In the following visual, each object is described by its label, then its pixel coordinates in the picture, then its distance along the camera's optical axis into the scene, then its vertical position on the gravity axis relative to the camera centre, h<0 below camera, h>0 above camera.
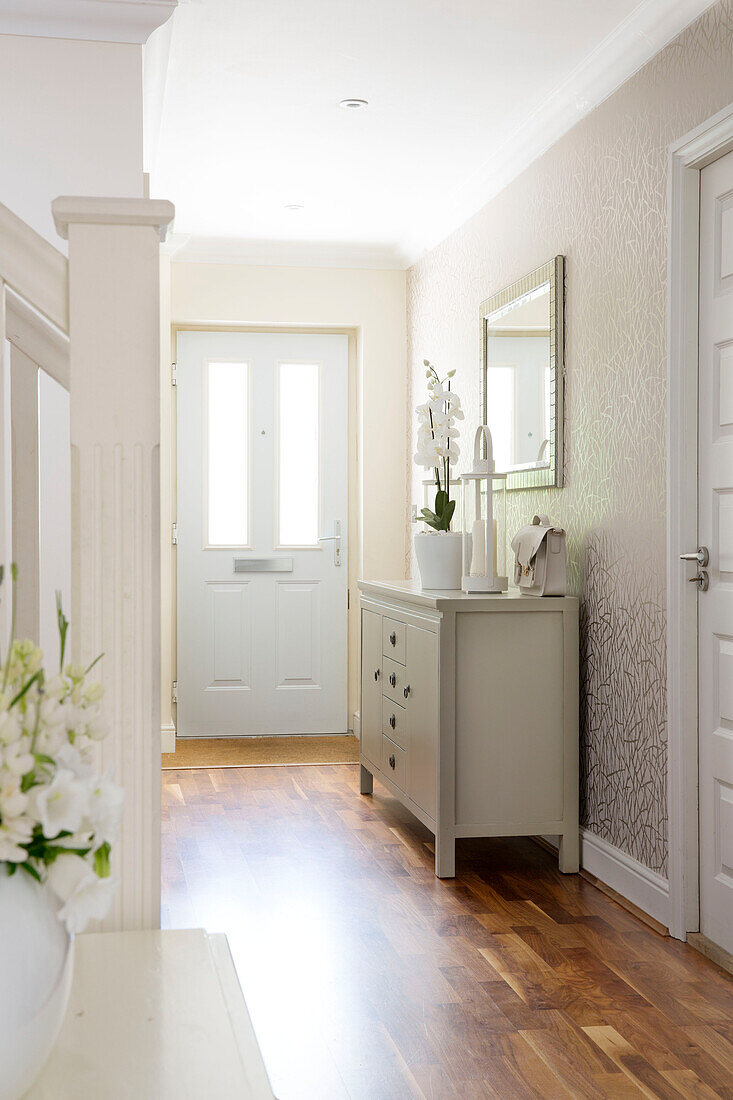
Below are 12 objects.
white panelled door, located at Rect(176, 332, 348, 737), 5.69 -0.07
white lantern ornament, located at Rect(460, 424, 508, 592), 3.56 -0.06
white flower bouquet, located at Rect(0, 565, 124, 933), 0.65 -0.17
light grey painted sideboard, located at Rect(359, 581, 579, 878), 3.32 -0.63
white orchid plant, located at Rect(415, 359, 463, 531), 3.81 +0.30
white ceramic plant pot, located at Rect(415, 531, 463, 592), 3.70 -0.13
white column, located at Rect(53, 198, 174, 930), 1.04 +0.04
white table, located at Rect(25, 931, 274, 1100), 0.79 -0.41
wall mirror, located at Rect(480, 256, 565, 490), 3.68 +0.54
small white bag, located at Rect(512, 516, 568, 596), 3.39 -0.13
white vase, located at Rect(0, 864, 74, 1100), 0.68 -0.30
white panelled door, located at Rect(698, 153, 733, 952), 2.65 -0.07
